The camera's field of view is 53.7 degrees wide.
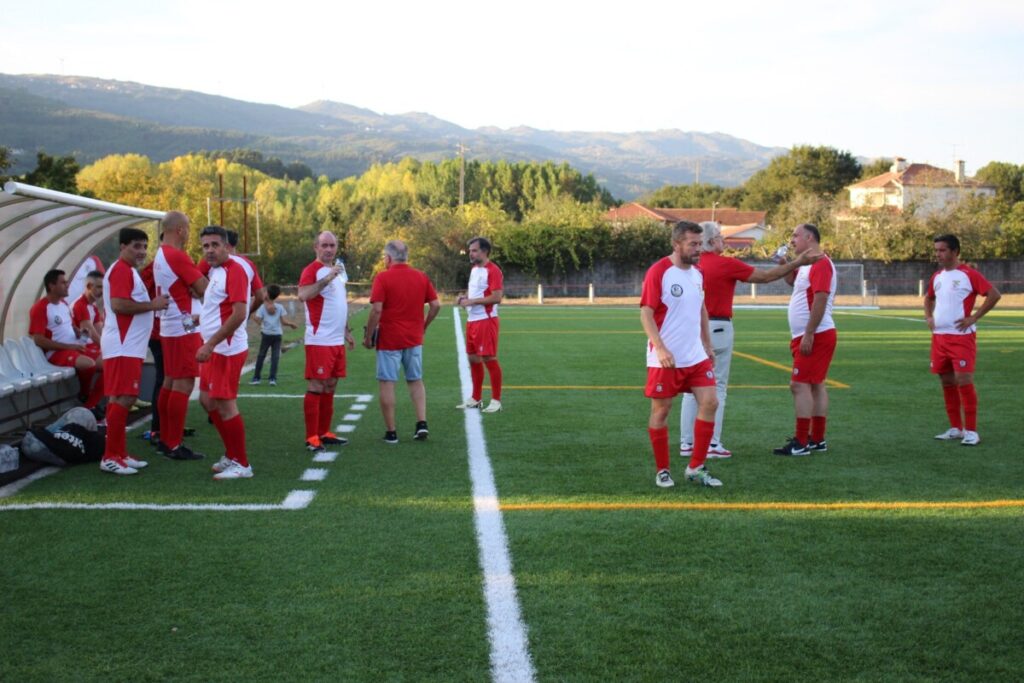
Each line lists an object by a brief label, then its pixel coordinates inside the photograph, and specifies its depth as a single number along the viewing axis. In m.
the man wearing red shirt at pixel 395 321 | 9.46
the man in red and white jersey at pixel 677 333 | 7.26
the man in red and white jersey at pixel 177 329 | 8.09
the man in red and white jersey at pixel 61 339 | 10.75
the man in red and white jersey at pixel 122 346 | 8.13
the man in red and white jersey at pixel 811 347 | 8.76
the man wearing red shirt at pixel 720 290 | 8.30
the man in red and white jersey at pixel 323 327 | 9.13
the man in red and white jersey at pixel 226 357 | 7.80
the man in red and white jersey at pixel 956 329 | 9.55
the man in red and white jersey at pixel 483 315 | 11.52
